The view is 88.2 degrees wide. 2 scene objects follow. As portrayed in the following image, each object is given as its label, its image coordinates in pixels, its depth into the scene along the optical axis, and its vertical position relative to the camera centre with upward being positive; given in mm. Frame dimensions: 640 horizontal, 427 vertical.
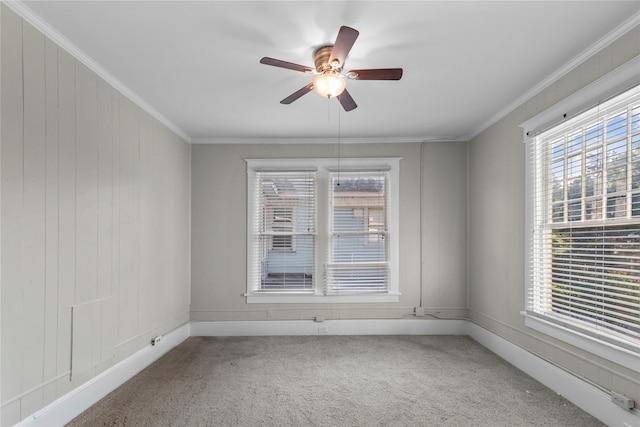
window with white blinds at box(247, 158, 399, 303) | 4484 -153
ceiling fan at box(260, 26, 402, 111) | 2029 +936
